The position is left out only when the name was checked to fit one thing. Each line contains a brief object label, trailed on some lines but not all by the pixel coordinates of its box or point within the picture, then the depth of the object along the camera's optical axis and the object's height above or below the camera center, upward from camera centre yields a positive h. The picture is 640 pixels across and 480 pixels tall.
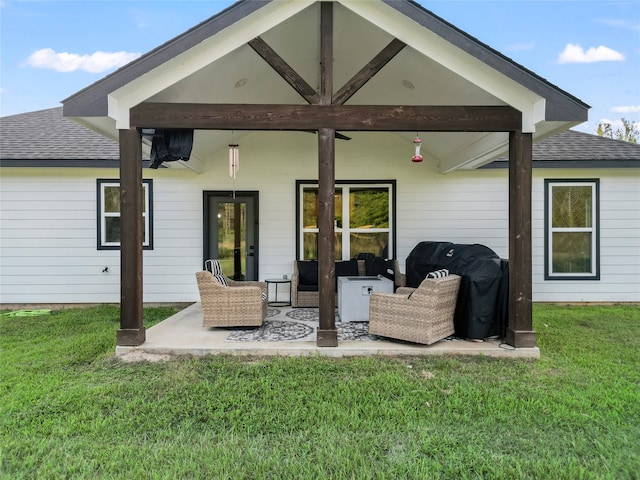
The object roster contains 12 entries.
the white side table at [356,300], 5.56 -0.94
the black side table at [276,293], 6.97 -1.11
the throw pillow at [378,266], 7.05 -0.58
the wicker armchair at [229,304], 5.01 -0.91
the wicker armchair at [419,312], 4.25 -0.89
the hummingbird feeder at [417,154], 5.43 +1.19
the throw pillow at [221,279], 5.34 -0.62
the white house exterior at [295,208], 6.83 +0.53
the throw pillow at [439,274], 4.63 -0.47
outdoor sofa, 6.62 -0.68
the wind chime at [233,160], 5.52 +1.10
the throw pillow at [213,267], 5.51 -0.45
